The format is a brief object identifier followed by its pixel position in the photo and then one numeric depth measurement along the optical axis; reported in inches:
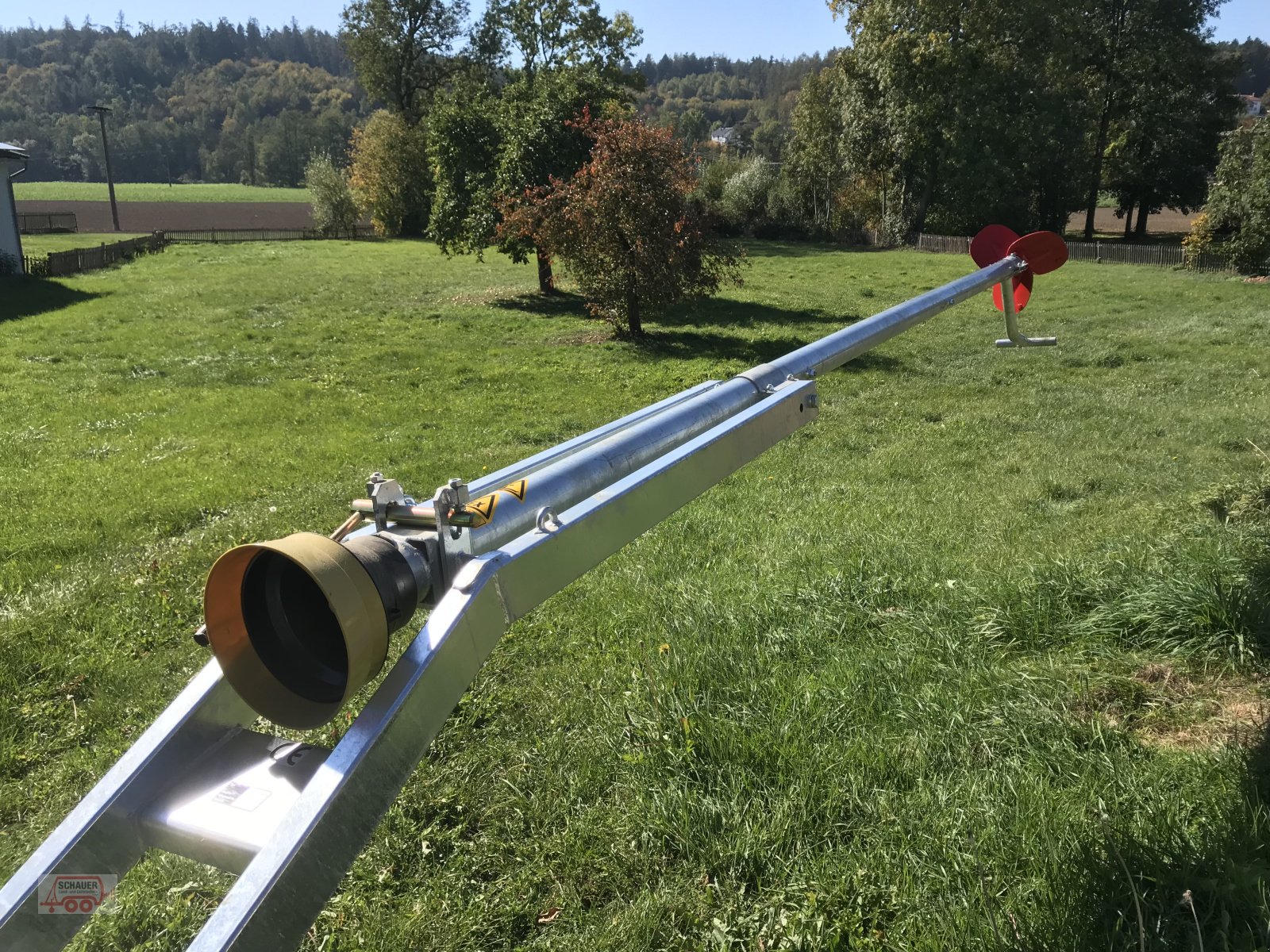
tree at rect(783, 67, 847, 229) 1984.5
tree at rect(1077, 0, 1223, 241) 1657.2
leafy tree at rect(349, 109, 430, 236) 2000.5
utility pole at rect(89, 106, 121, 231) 2031.3
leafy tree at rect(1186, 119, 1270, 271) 1016.9
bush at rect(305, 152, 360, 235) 2073.1
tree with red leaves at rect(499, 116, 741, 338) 664.4
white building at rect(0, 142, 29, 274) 1072.2
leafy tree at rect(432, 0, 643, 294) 837.8
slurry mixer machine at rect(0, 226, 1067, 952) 44.7
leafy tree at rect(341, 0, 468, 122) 2138.3
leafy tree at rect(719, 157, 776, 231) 1993.1
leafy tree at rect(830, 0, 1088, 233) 1577.3
